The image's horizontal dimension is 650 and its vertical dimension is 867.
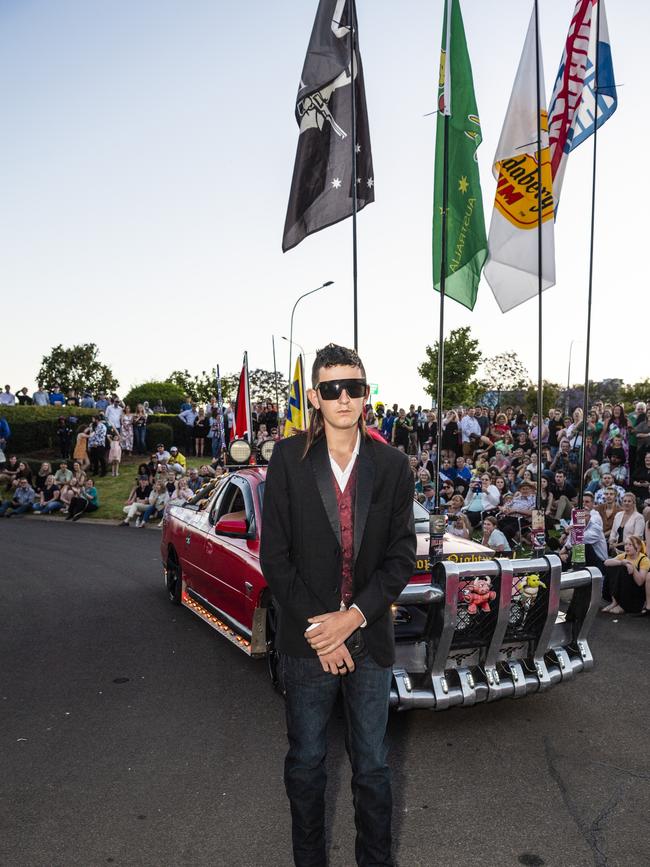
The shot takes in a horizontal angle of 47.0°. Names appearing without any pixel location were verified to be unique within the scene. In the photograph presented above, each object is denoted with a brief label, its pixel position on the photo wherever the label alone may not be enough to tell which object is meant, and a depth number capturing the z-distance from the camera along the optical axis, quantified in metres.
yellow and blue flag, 9.41
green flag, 6.78
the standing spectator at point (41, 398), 29.42
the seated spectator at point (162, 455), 21.70
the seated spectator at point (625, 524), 9.72
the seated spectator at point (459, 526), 10.56
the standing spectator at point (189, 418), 29.91
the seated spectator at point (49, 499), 20.31
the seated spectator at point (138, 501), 18.03
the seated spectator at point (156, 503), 18.02
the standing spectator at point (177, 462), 20.50
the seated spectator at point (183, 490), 17.12
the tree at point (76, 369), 94.12
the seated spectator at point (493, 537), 10.51
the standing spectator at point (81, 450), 25.39
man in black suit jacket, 2.71
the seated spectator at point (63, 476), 21.32
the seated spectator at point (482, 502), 13.70
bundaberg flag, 7.52
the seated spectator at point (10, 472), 23.00
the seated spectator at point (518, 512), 12.06
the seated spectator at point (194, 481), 18.39
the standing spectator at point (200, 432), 28.97
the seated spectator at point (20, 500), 20.34
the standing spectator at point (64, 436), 25.92
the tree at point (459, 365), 47.00
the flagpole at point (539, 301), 6.54
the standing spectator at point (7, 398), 27.91
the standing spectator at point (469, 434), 18.34
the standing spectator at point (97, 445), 24.58
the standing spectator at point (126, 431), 26.99
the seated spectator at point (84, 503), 19.27
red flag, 11.05
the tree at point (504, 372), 70.25
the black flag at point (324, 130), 6.96
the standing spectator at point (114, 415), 26.36
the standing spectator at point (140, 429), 27.62
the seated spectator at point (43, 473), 21.97
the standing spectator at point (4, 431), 24.52
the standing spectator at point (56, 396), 29.98
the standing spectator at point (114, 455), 25.33
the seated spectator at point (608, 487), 11.60
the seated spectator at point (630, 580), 8.45
